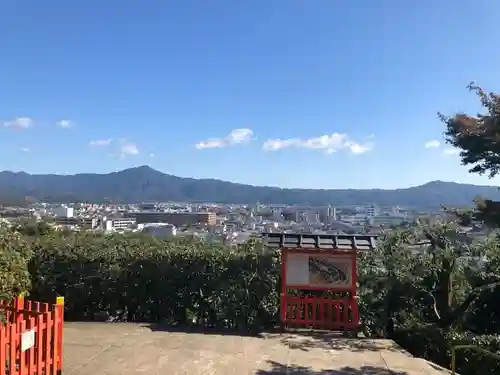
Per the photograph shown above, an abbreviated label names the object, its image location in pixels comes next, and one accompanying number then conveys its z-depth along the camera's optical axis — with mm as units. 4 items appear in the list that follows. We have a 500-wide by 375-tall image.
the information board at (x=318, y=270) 8820
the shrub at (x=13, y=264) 7539
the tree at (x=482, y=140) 7391
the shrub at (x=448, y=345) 6988
